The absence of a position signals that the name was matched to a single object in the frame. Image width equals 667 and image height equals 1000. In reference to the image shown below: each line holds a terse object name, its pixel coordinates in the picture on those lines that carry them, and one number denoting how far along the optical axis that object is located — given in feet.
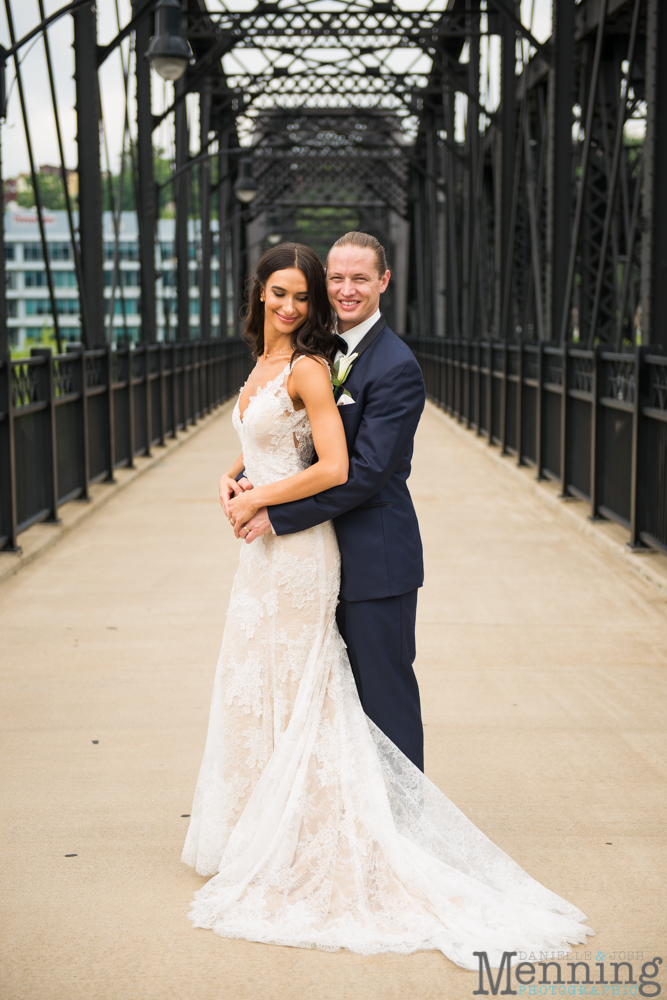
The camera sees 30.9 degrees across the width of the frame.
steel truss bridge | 29.30
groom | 10.29
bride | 9.93
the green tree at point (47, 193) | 292.65
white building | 327.47
